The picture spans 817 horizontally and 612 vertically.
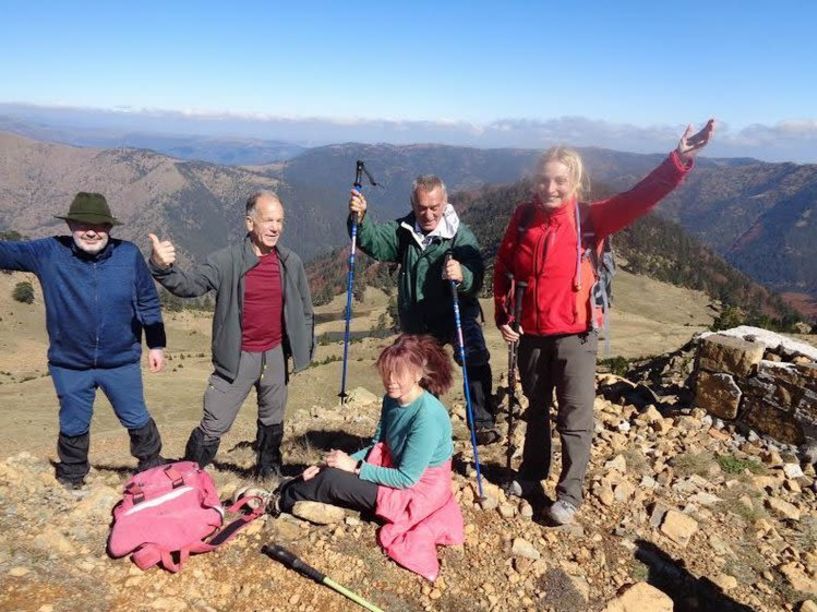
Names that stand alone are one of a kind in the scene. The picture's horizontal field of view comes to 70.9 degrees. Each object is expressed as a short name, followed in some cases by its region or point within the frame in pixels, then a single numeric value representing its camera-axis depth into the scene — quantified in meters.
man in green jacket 5.27
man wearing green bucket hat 4.67
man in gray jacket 4.90
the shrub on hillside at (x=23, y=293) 77.94
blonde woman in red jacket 4.27
